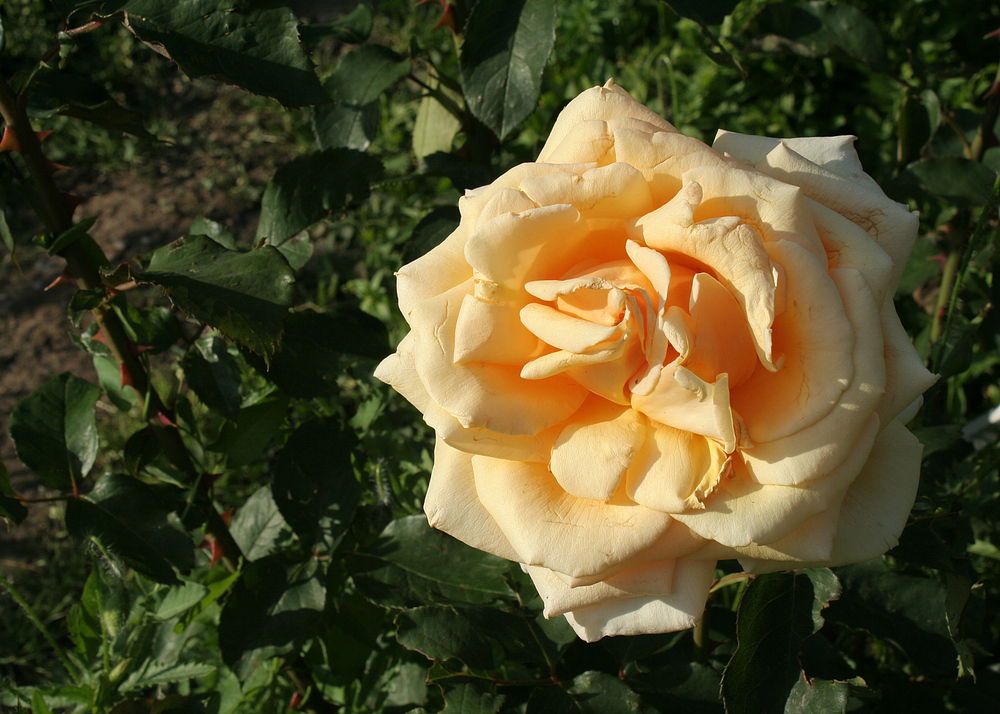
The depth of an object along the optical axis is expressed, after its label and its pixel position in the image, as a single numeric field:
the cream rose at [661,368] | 0.45
